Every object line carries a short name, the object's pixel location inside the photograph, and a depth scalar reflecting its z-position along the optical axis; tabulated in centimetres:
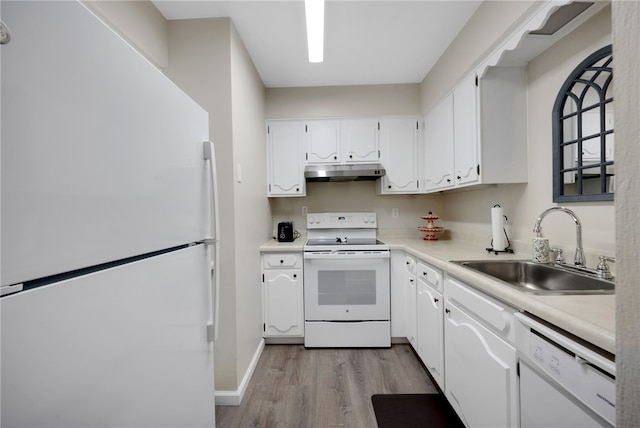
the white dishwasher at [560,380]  70
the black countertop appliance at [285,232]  278
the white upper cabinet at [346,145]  286
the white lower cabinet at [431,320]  172
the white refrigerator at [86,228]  41
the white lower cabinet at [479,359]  108
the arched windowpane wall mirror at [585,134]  128
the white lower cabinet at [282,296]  246
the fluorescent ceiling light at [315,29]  153
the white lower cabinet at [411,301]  219
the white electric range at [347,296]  243
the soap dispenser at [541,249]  150
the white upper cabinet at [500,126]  178
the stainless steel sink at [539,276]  117
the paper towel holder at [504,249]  189
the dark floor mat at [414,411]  159
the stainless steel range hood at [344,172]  262
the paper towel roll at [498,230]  189
